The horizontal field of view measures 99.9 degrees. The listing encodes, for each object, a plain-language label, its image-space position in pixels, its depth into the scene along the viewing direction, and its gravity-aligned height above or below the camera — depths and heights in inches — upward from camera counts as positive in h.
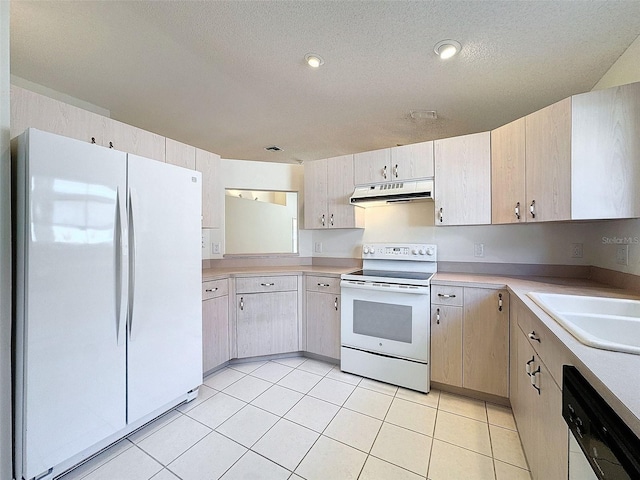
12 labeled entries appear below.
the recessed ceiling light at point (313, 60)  70.8 +48.5
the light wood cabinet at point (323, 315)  103.3 -30.0
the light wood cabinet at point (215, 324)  92.7 -30.2
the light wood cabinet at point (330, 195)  113.4 +19.5
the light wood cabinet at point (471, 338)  77.1 -29.7
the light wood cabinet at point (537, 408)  38.4 -29.7
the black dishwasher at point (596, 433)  21.4 -18.2
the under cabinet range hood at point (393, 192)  96.0 +17.5
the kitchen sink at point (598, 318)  35.4 -13.7
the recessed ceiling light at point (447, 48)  65.4 +47.6
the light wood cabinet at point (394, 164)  97.8 +28.9
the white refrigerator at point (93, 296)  50.3 -12.3
